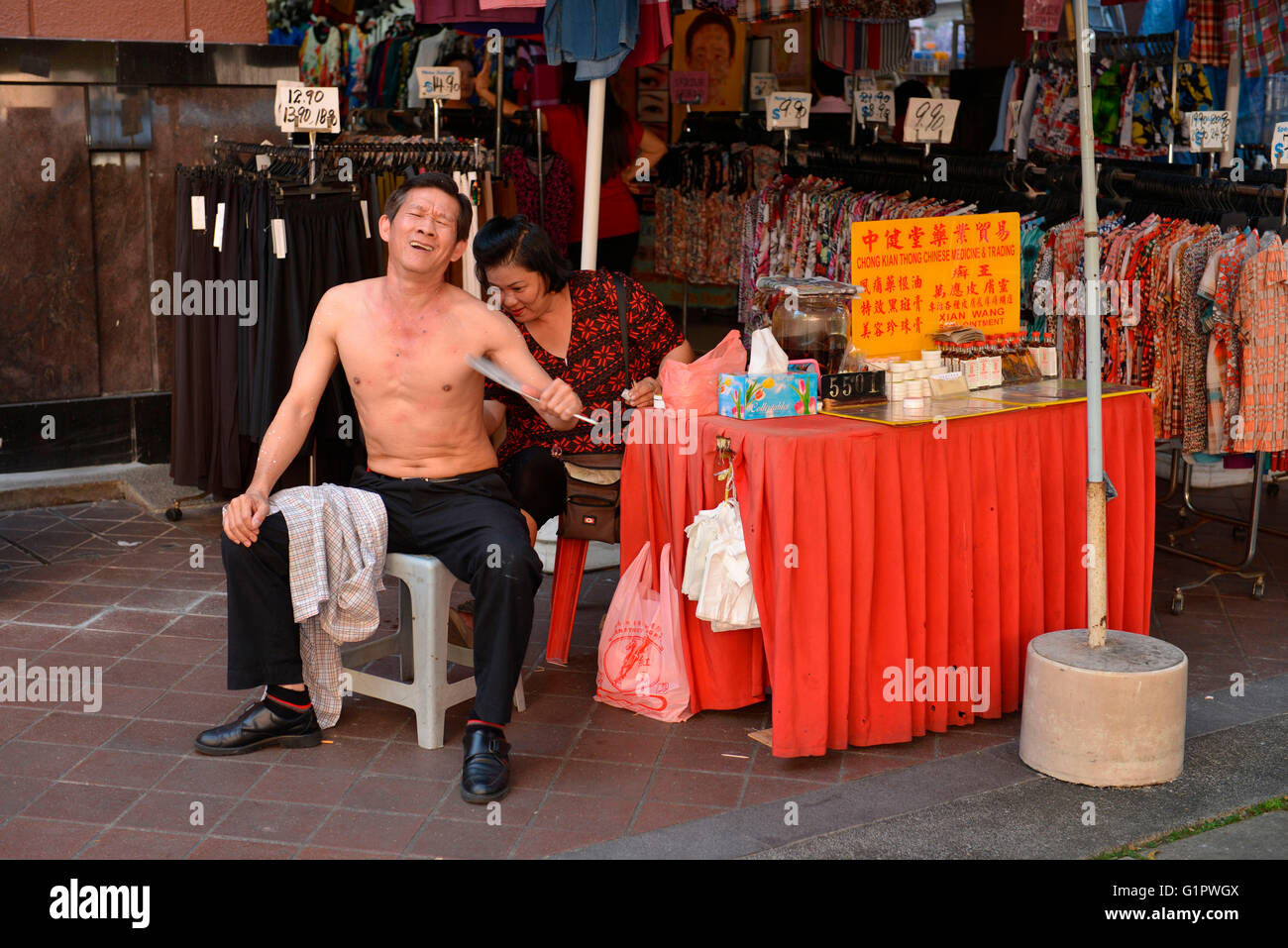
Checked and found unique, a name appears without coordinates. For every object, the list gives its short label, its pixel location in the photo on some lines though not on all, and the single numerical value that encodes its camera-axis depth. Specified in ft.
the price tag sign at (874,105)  27.89
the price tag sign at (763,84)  31.27
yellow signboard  15.48
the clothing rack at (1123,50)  30.32
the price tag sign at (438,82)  23.90
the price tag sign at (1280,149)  18.38
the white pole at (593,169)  18.79
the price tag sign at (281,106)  20.06
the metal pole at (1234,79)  23.72
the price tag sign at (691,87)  32.42
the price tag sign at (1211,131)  20.27
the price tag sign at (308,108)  20.12
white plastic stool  14.16
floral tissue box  14.40
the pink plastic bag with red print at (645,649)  14.98
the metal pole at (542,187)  27.71
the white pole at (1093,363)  12.62
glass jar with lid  15.55
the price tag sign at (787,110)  26.81
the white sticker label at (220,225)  19.80
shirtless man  13.69
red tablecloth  13.57
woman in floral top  16.02
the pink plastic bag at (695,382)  14.80
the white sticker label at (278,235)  19.34
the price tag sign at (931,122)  23.76
